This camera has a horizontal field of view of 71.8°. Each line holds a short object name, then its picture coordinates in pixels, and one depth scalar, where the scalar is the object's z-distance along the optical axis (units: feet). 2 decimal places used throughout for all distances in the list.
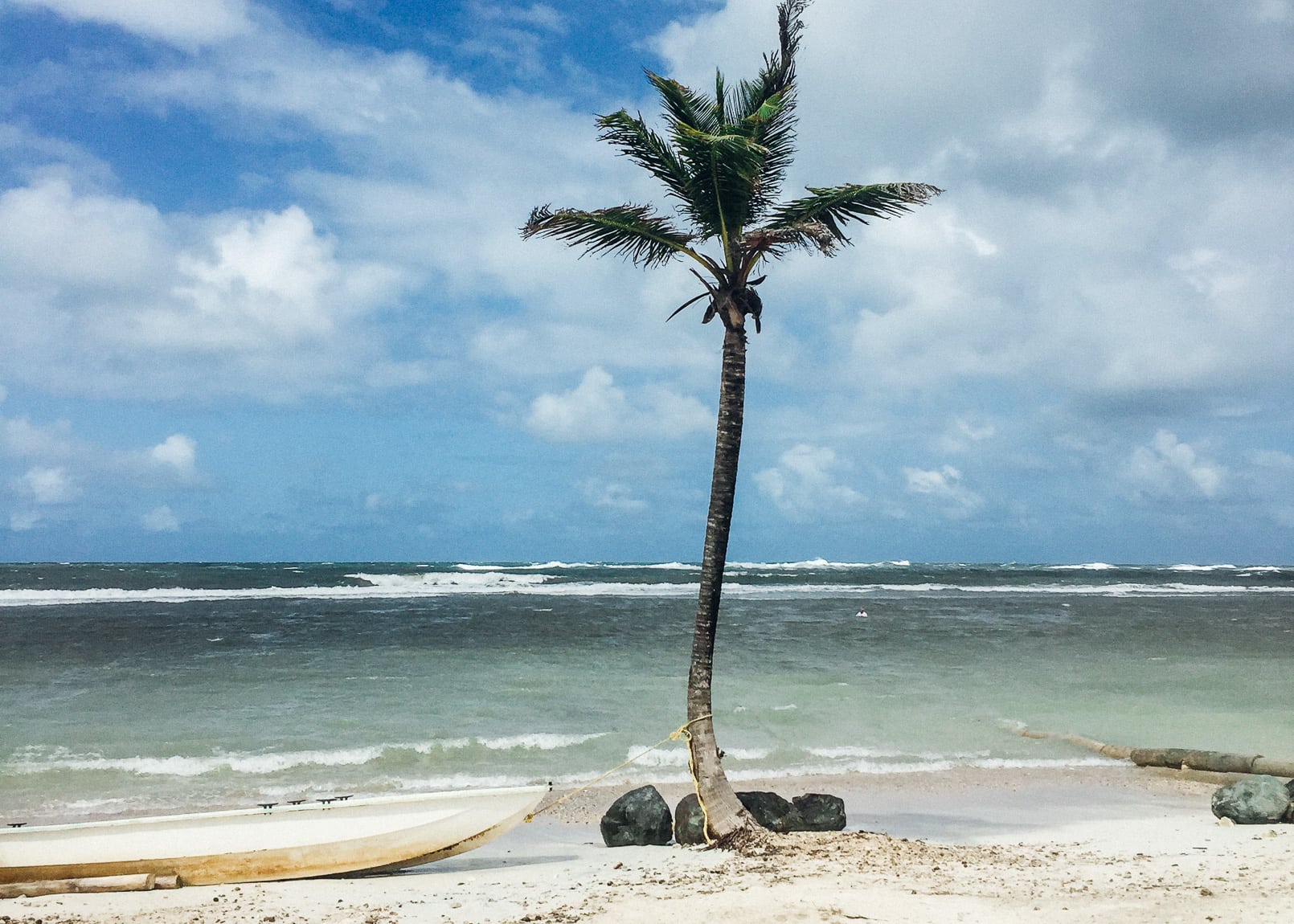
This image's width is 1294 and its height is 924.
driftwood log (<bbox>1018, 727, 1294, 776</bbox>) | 36.45
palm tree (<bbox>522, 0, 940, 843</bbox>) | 26.63
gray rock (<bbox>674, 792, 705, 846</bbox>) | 27.22
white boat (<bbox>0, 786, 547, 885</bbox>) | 23.24
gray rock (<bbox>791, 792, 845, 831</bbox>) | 27.96
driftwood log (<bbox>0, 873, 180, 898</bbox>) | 22.56
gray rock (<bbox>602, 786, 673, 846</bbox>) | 27.71
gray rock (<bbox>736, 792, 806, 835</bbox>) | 27.86
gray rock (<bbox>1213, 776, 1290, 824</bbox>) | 28.66
